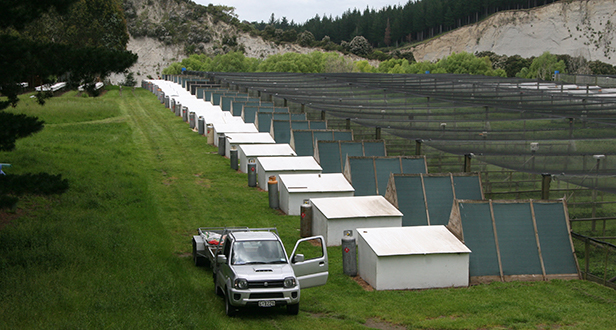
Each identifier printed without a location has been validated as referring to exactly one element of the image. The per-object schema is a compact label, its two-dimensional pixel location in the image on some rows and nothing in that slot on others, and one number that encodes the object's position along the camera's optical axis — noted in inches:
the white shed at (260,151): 1261.1
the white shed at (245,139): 1415.2
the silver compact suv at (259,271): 526.9
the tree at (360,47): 7677.2
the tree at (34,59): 652.1
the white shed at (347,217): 815.1
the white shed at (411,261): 646.5
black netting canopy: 882.1
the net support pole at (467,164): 923.4
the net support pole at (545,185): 787.4
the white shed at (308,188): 966.4
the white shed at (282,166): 1112.2
